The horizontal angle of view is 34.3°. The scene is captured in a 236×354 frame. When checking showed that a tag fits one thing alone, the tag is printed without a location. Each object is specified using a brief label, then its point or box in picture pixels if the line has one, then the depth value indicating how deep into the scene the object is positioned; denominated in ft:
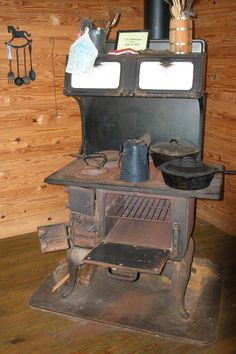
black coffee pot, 5.66
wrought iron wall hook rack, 7.73
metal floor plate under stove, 5.75
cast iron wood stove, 5.65
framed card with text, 6.82
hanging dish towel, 6.26
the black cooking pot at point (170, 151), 5.94
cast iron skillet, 5.22
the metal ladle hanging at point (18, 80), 7.98
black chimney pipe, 6.96
